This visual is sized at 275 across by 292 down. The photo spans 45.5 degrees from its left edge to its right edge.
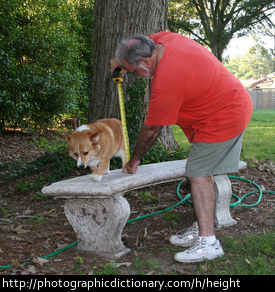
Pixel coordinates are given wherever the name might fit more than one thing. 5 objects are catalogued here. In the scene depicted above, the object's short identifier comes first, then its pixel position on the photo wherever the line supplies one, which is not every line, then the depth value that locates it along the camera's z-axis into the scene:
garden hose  3.68
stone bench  3.35
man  3.11
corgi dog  3.72
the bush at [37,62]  9.39
